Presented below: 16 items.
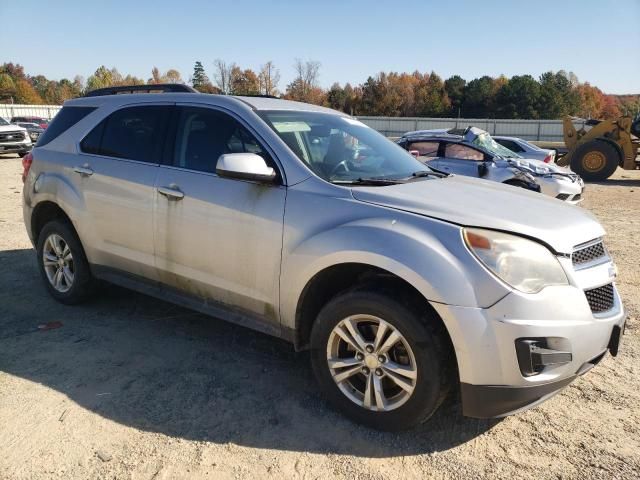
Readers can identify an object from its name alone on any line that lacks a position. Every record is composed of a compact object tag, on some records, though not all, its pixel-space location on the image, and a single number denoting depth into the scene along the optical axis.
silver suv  2.52
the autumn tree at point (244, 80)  77.21
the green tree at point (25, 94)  89.06
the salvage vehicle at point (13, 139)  19.95
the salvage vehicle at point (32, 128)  28.23
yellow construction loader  17.59
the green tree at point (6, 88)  85.81
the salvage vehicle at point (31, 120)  34.64
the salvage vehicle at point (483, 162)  10.26
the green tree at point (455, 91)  77.38
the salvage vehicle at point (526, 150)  14.52
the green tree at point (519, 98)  70.75
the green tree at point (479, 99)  74.62
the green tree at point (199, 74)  94.18
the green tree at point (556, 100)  70.50
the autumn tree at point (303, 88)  73.81
